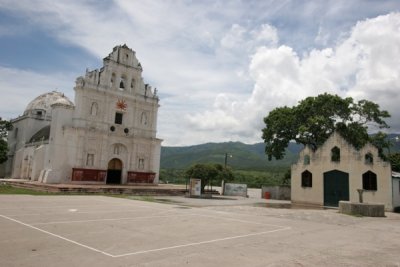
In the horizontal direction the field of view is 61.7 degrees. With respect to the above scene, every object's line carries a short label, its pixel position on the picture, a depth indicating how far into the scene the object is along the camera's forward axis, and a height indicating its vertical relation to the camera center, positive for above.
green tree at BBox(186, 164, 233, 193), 38.34 +1.00
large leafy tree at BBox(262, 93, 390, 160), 35.09 +7.22
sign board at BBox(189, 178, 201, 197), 34.75 -0.63
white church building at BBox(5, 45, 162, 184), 40.81 +5.33
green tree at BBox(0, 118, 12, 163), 48.16 +5.51
